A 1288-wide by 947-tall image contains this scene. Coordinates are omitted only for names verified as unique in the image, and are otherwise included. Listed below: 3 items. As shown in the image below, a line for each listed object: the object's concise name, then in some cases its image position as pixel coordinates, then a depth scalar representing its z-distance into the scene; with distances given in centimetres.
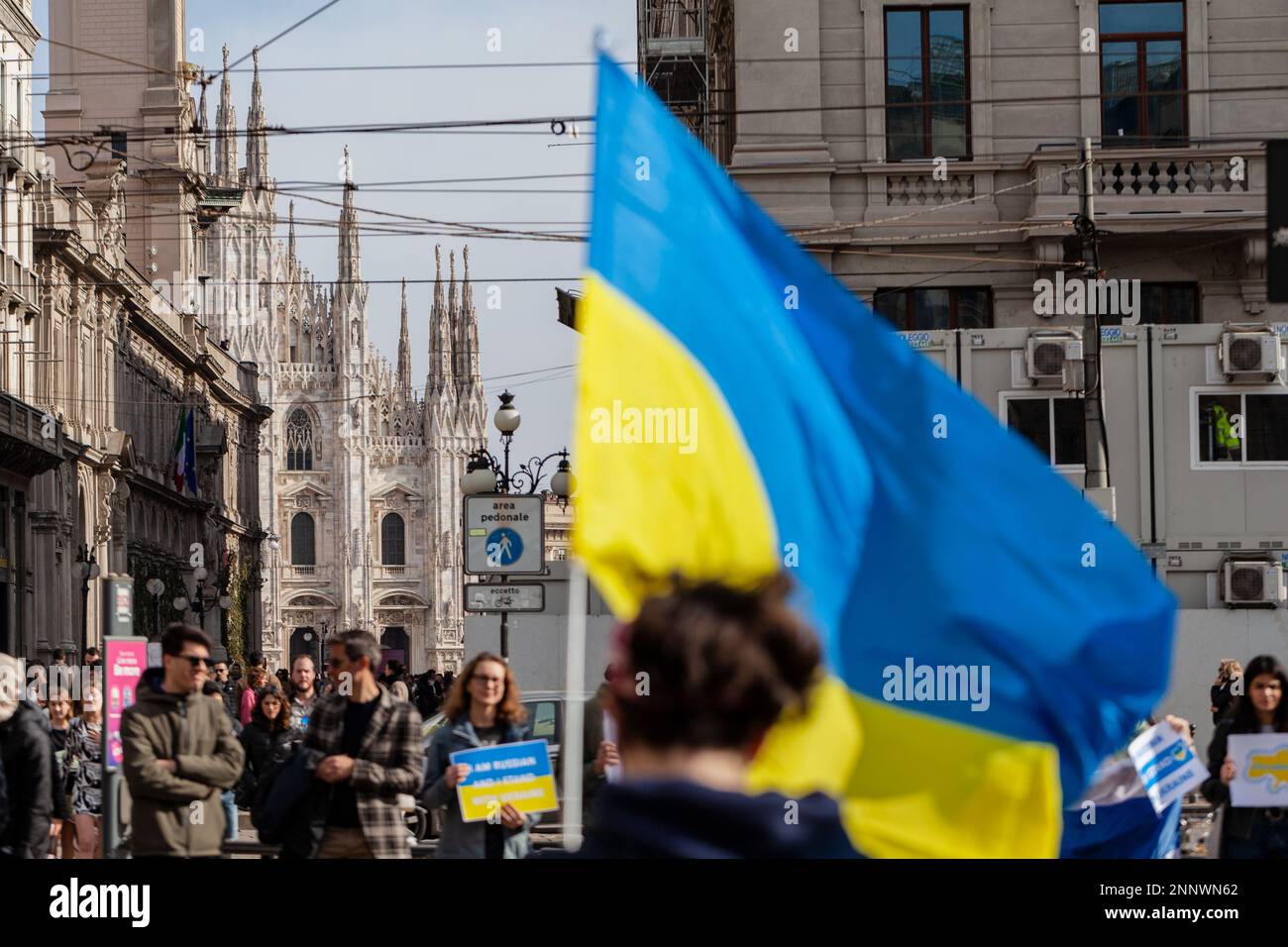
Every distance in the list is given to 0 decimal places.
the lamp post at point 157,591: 4991
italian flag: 5953
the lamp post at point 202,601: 5178
